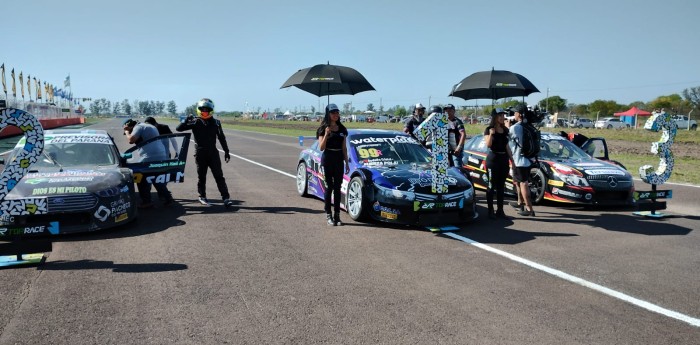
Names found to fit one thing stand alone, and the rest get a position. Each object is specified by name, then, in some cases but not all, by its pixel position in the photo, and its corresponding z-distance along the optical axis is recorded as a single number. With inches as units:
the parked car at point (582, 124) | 2354.1
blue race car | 272.7
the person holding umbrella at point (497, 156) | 310.0
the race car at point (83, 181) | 236.1
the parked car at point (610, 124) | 2201.6
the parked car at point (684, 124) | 1944.4
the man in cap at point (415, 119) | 401.7
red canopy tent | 2717.5
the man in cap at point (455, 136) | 374.3
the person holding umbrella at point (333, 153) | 285.0
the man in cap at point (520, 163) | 318.7
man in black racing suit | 334.3
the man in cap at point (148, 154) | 330.3
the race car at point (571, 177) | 338.6
